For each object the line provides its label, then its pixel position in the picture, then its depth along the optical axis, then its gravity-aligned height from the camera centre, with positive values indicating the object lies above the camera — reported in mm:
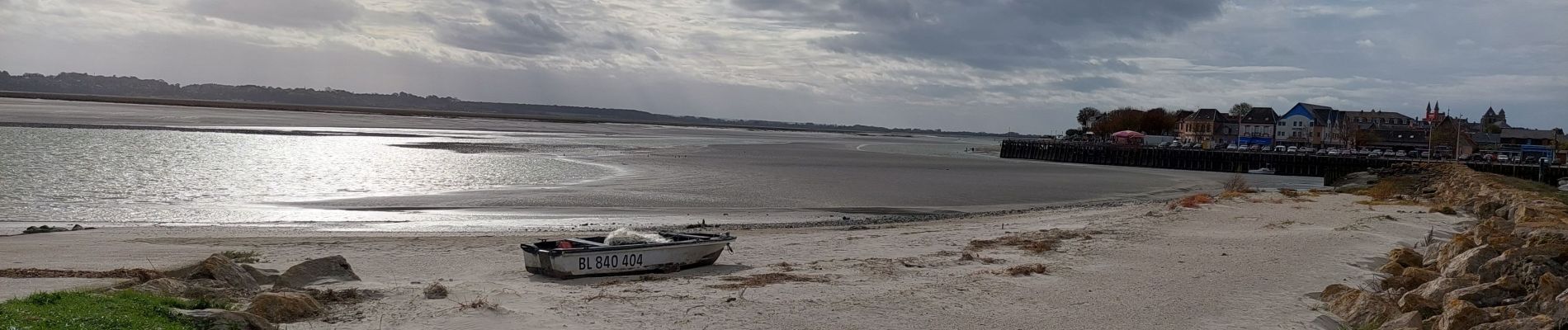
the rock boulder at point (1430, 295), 9398 -1501
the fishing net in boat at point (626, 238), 13252 -1672
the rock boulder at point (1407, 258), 13719 -1601
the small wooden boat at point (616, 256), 12430 -1847
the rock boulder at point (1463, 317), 8273 -1420
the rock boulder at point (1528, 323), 7750 -1358
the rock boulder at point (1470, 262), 11469 -1354
